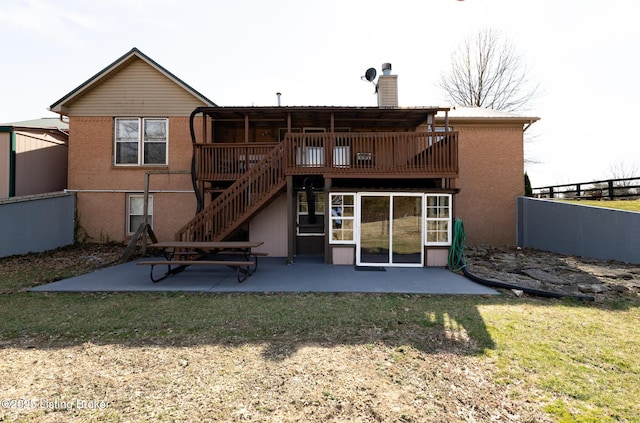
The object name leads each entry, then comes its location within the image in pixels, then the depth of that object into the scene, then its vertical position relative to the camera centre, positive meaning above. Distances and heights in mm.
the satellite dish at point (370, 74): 14031 +6778
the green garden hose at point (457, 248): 8953 -994
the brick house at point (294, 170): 9359 +1640
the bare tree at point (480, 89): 25062 +11178
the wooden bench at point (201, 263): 7027 -1186
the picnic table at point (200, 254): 7199 -1112
